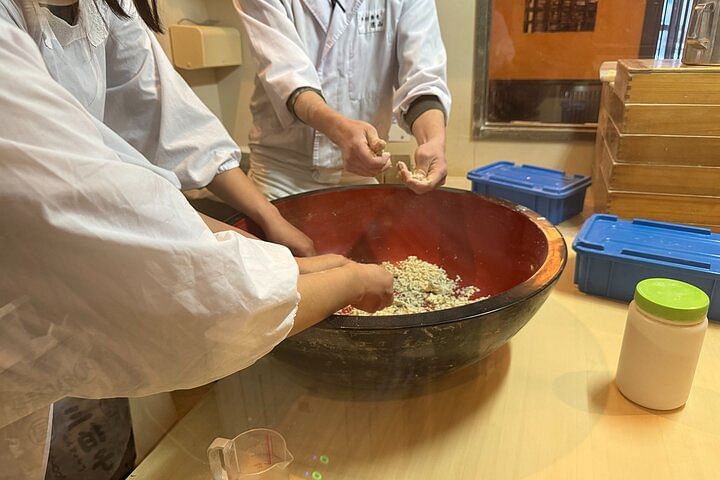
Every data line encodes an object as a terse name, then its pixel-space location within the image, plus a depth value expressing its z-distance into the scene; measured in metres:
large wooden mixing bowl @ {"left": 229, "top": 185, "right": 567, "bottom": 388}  0.59
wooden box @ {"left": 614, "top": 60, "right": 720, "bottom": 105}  1.06
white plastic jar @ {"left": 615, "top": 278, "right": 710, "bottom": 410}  0.64
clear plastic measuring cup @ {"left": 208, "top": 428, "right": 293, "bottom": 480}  0.57
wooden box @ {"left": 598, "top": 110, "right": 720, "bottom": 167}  1.08
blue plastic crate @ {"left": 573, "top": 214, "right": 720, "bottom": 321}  0.86
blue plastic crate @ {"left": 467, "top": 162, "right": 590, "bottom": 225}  1.26
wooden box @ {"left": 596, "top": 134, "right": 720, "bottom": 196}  1.10
